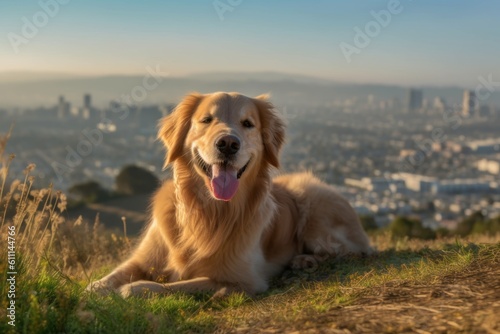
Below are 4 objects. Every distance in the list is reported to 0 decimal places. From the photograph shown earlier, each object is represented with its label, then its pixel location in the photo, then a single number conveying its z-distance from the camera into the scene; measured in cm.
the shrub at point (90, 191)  2007
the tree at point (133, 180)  2133
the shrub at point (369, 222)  1667
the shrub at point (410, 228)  1372
